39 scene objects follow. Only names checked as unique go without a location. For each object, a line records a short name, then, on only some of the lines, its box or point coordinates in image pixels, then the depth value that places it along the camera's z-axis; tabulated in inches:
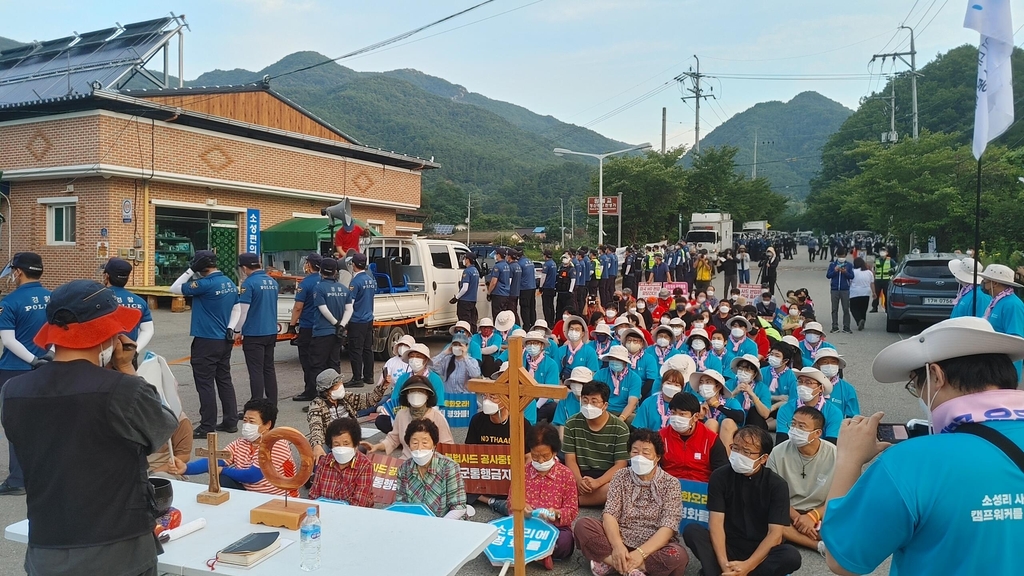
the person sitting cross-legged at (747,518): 169.3
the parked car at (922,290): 521.0
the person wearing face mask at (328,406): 249.6
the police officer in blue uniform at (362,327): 401.4
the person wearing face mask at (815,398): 240.5
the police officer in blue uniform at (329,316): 354.6
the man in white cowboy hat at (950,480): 72.2
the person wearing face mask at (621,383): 284.0
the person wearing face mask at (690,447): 213.3
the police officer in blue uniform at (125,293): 237.4
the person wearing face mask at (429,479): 193.3
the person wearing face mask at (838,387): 255.9
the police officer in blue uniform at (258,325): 315.9
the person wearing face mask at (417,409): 238.8
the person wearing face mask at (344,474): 197.8
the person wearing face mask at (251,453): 206.7
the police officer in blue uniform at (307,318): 361.1
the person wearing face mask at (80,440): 98.4
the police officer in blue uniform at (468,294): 518.9
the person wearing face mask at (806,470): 194.9
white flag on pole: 144.9
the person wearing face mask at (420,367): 283.4
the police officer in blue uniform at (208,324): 291.3
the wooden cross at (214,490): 147.1
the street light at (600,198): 1188.6
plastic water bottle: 120.6
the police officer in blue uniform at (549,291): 673.6
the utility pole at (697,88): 1839.3
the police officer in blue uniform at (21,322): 224.5
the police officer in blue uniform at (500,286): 561.9
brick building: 706.2
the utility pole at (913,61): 1331.2
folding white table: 121.1
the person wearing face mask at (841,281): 571.1
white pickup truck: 479.8
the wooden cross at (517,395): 146.3
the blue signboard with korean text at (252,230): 842.2
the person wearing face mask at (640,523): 175.2
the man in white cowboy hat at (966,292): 269.1
